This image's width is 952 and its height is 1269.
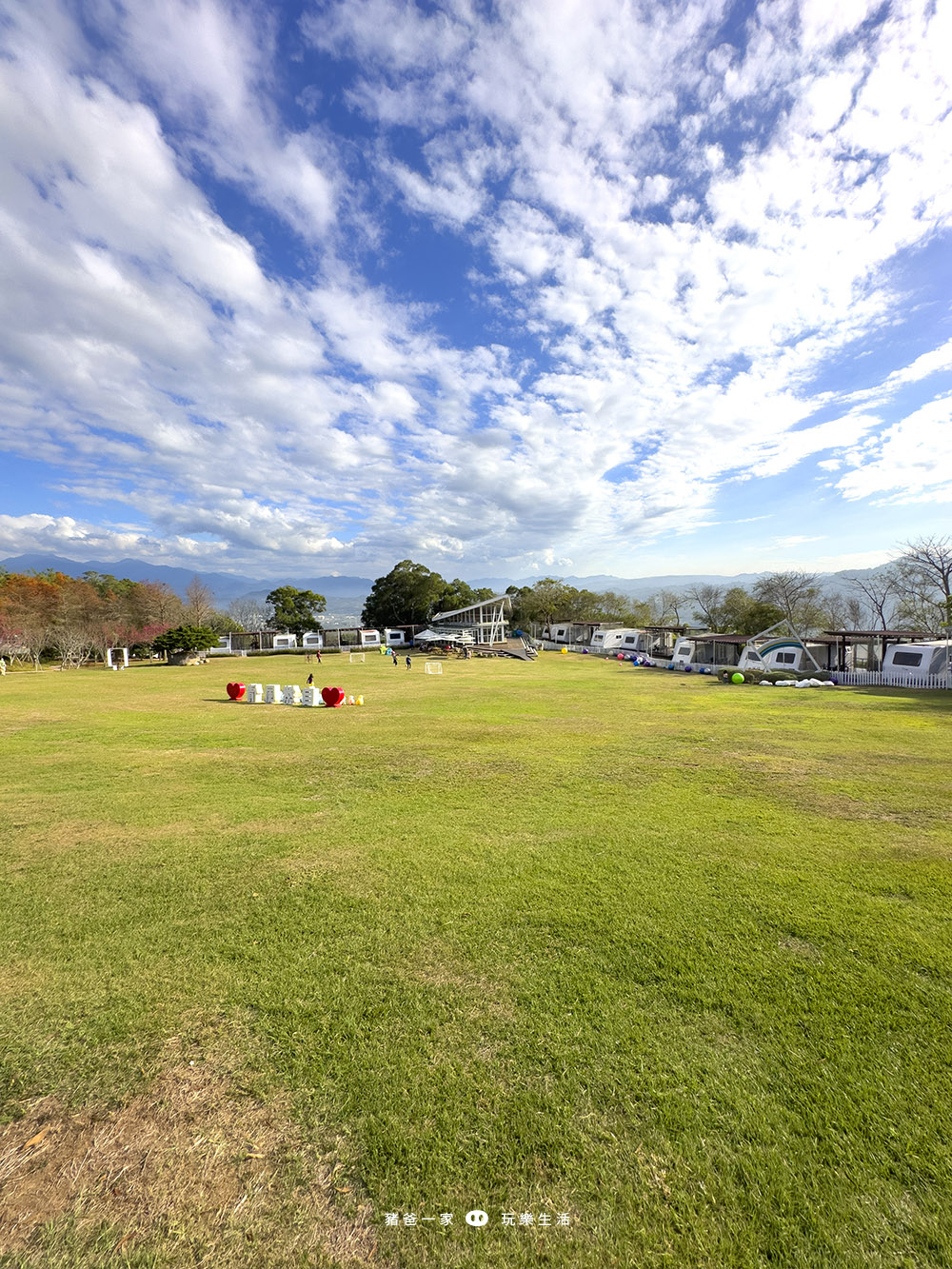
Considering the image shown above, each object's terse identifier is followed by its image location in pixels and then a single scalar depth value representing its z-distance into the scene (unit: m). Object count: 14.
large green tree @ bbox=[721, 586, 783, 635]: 43.44
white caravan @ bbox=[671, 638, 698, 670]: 35.06
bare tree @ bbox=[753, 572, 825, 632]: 52.97
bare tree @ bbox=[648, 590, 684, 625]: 71.25
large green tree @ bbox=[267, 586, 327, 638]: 64.88
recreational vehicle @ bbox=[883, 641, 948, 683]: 22.05
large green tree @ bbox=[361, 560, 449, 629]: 63.06
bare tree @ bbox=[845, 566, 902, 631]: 53.50
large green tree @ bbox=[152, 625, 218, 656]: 42.75
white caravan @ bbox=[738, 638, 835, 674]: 27.50
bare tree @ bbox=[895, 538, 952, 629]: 41.22
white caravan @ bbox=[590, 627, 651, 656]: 44.97
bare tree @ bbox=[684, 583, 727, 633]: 57.75
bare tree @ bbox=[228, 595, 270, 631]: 112.05
